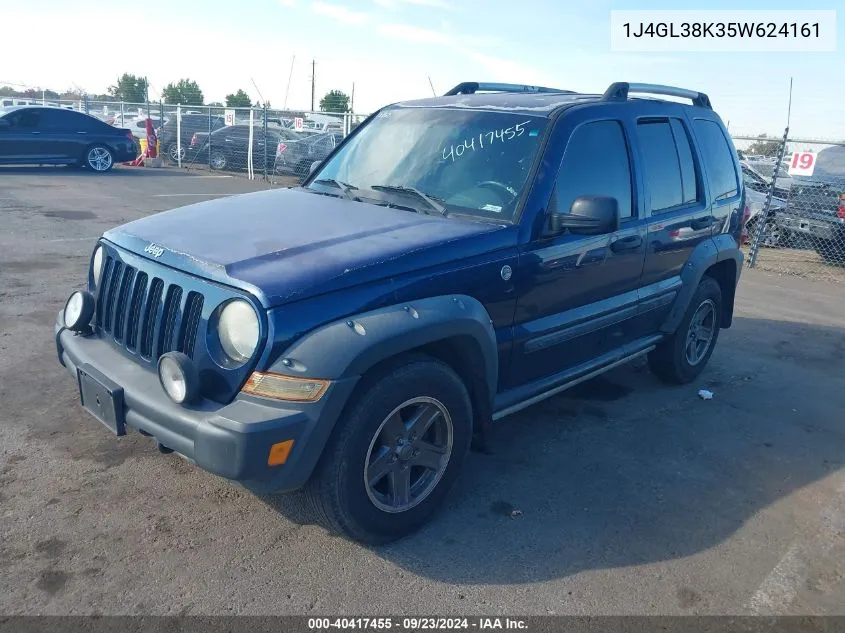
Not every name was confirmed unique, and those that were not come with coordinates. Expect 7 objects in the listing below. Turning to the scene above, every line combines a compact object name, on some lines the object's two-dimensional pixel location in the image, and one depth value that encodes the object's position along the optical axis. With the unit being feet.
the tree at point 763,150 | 68.26
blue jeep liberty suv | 8.97
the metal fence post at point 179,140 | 67.67
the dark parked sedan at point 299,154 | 61.21
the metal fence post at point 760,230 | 35.40
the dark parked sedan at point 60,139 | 51.37
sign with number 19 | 35.06
